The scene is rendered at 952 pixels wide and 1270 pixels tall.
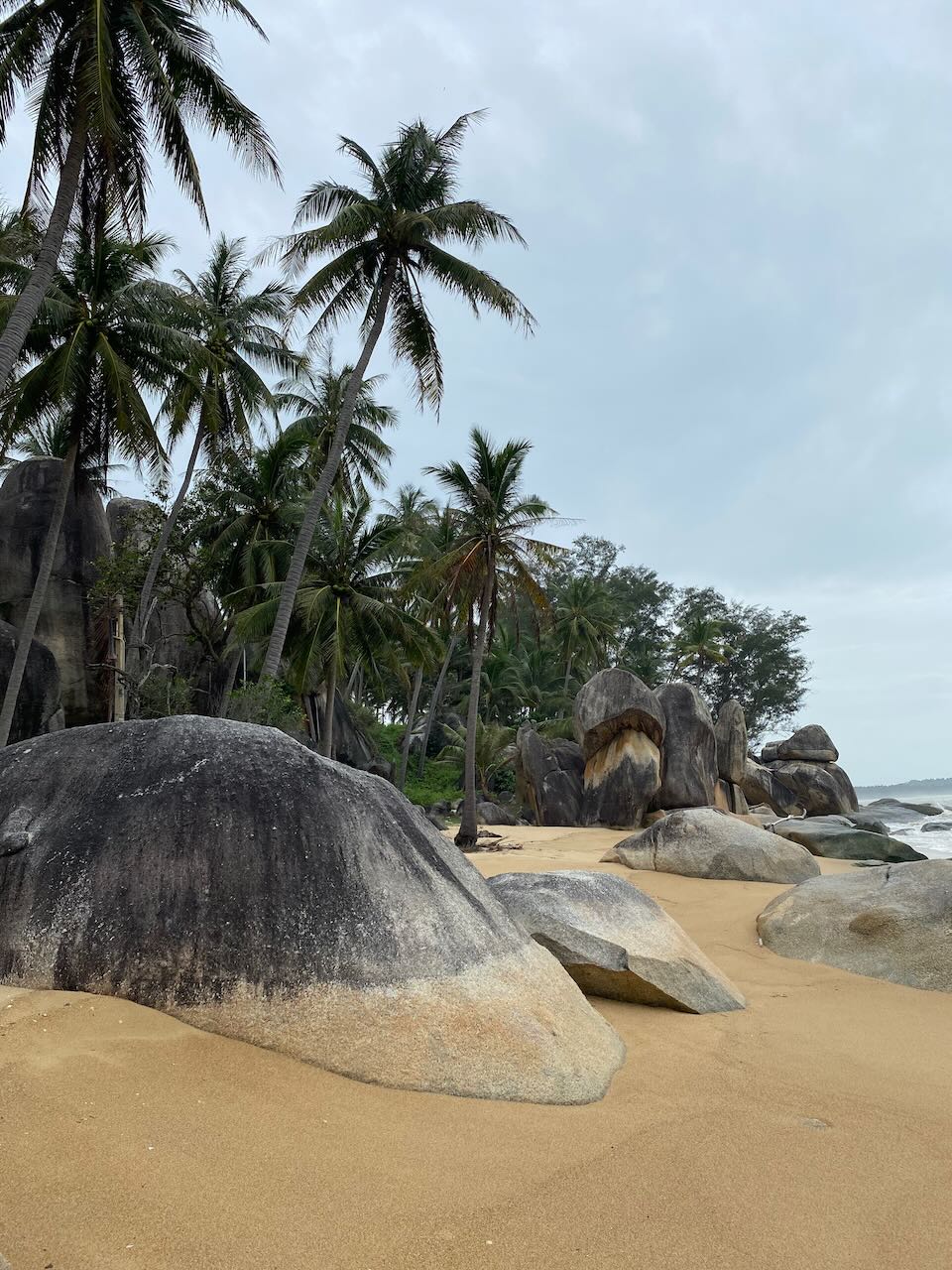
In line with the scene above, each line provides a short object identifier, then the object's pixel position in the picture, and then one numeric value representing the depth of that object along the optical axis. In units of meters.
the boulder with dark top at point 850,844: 12.50
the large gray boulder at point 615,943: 4.62
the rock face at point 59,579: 22.72
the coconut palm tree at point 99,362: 15.54
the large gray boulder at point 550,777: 23.50
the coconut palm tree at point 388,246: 16.31
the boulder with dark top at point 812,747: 31.28
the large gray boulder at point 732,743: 26.30
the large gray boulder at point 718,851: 9.43
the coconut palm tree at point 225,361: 19.58
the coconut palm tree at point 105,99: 10.80
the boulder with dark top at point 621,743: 21.64
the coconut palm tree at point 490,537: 20.31
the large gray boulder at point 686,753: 21.92
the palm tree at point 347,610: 20.23
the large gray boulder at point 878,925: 5.52
